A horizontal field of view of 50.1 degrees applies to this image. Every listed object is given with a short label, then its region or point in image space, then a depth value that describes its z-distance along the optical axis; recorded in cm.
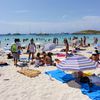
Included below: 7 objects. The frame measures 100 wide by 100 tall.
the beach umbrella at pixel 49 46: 737
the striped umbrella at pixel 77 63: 376
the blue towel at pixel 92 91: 315
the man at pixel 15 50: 578
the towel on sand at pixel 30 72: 463
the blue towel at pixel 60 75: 417
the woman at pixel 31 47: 640
